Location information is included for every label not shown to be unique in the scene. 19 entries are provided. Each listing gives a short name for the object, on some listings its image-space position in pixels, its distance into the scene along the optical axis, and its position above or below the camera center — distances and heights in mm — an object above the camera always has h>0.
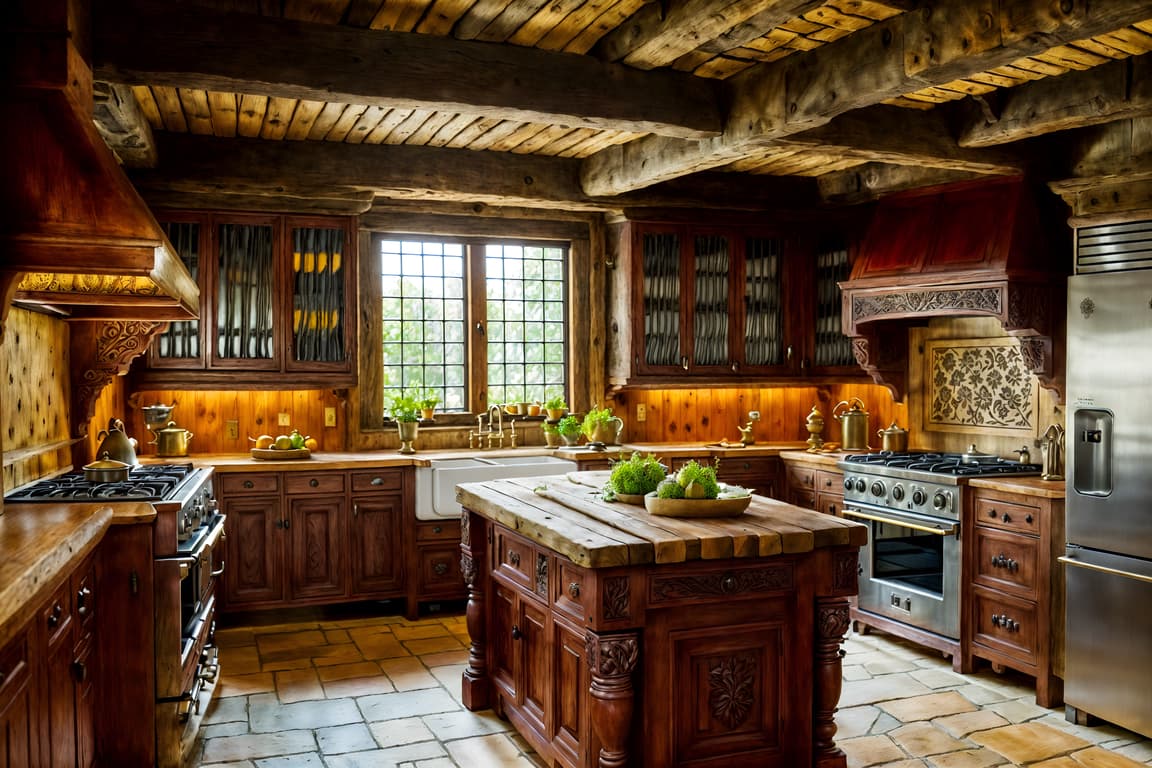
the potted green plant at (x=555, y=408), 7051 -325
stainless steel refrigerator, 4188 -624
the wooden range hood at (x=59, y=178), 2824 +605
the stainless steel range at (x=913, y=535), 5234 -1015
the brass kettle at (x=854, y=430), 6719 -477
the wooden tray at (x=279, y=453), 5964 -555
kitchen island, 3238 -979
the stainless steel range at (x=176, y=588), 3840 -957
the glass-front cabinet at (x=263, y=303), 5980 +407
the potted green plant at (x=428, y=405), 6770 -288
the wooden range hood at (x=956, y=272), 5359 +541
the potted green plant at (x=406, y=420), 6461 -376
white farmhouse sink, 6180 -753
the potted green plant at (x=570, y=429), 6820 -466
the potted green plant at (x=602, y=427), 6879 -457
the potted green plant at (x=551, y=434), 7055 -520
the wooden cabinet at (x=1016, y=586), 4711 -1162
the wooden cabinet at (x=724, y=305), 7027 +447
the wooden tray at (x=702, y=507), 3680 -560
